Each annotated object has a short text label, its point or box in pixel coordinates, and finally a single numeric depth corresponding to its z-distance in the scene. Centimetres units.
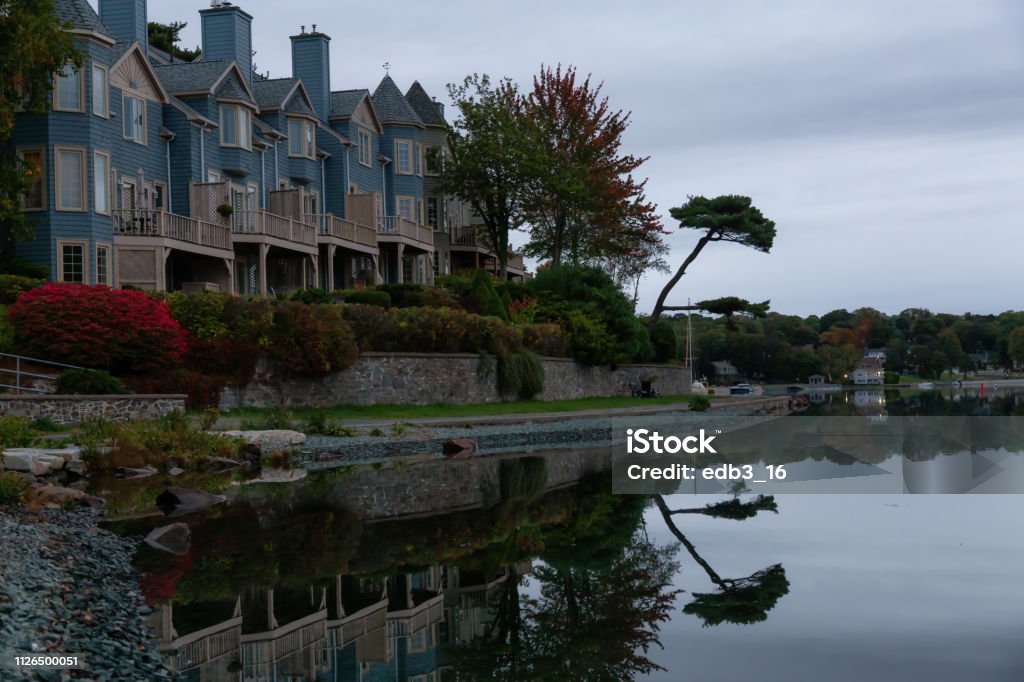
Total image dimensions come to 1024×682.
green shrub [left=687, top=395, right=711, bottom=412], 4972
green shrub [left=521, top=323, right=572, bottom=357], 4519
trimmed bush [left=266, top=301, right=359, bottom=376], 3372
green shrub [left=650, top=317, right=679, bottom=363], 6162
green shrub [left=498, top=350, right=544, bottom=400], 4166
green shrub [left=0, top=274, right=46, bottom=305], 3184
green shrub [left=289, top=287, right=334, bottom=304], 3865
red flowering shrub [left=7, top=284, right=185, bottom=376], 2888
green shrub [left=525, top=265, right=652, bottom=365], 4884
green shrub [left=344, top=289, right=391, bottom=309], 4169
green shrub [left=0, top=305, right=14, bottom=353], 2834
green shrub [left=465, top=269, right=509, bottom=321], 4519
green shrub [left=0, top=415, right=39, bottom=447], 2222
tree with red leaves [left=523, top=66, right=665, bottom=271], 5738
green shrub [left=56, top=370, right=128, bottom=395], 2719
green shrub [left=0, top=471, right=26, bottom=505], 1738
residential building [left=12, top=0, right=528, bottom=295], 3612
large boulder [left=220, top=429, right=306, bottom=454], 2661
